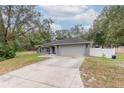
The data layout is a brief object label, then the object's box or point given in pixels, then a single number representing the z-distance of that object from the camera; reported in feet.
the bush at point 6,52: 18.89
